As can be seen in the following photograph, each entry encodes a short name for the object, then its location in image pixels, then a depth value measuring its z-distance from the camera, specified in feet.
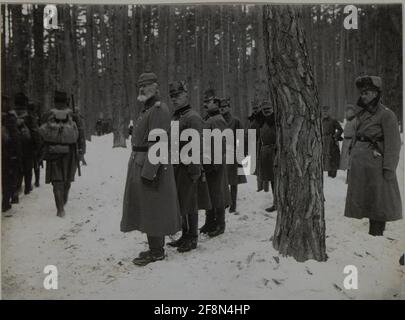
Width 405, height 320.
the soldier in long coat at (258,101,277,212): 15.43
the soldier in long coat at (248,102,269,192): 15.43
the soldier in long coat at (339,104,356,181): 14.58
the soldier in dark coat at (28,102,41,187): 14.62
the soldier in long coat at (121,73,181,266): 13.01
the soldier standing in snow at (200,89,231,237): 14.96
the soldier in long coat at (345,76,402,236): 13.76
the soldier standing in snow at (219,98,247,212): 15.57
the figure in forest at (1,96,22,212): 14.07
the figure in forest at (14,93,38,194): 14.37
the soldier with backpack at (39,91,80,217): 14.82
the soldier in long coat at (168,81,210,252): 13.73
